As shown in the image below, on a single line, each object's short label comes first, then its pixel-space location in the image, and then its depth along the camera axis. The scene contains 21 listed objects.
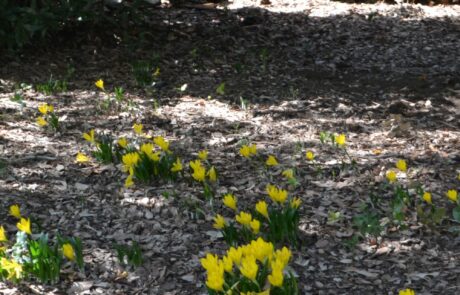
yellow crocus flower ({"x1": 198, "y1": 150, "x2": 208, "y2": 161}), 7.27
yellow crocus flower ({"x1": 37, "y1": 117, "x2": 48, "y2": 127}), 8.61
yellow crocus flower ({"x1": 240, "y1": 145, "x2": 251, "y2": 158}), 7.21
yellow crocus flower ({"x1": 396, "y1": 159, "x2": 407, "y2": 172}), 7.08
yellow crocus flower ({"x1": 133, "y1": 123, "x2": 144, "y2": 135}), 8.09
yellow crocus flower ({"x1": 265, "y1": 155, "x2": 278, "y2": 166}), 7.34
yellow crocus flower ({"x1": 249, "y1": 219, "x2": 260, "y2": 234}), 5.82
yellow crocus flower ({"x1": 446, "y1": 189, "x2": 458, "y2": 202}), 6.36
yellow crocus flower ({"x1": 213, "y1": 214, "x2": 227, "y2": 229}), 6.03
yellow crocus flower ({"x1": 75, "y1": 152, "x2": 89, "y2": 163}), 7.91
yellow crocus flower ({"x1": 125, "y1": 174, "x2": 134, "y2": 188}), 7.37
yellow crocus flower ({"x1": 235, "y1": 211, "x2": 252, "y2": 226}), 5.87
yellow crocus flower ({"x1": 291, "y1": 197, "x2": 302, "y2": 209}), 6.24
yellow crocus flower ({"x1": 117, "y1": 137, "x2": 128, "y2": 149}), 7.50
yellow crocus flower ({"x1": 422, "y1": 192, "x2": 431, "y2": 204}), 6.48
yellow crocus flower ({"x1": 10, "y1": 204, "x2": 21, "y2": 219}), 6.40
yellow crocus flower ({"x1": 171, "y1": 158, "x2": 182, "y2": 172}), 7.26
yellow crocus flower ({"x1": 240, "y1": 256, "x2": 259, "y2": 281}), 4.79
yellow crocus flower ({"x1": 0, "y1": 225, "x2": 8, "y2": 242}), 5.96
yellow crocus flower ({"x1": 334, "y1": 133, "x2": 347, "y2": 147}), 7.49
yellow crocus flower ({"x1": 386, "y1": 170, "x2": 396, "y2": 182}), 6.81
